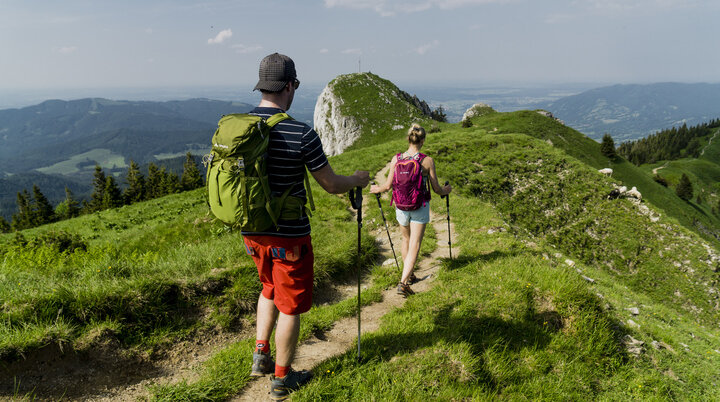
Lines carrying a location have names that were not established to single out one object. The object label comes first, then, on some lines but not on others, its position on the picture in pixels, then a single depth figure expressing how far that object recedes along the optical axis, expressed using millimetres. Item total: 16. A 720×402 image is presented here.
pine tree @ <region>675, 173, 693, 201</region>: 91750
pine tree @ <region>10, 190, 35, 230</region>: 61825
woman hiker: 6707
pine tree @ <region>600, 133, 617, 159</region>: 50000
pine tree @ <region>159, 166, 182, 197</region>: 61906
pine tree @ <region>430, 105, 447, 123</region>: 86725
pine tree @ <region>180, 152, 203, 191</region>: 65750
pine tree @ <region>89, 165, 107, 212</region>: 63219
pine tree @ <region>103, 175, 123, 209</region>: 58744
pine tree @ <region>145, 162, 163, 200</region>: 63734
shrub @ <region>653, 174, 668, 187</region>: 58022
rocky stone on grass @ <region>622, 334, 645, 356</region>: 5262
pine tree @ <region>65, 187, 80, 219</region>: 62659
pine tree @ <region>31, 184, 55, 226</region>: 61994
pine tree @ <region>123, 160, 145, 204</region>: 62344
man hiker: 3443
